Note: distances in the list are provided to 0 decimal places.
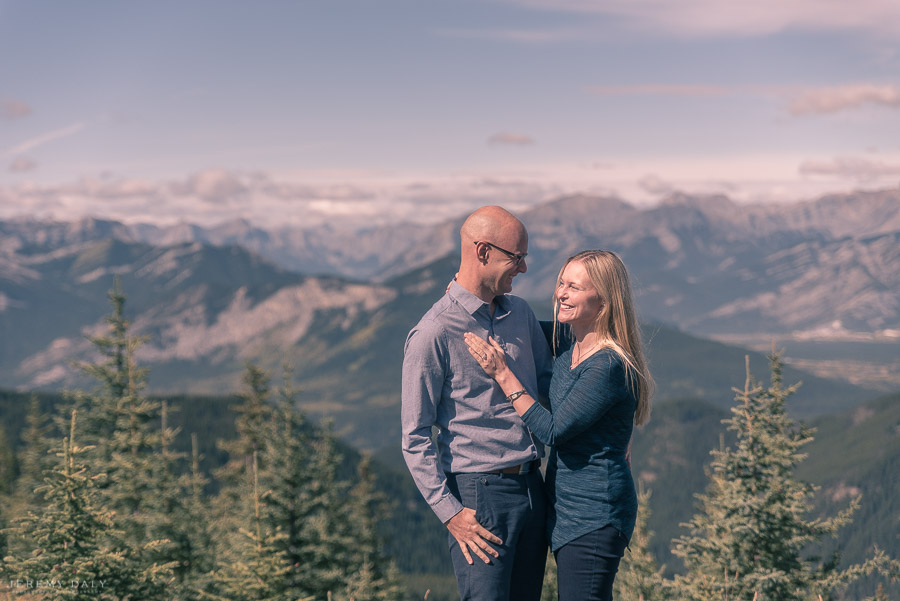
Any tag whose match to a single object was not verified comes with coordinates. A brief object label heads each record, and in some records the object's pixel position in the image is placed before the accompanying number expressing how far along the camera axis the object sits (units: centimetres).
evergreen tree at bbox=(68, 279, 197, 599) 2258
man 646
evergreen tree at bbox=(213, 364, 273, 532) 4531
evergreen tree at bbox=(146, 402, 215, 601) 2077
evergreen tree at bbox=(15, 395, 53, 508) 6600
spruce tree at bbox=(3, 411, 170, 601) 1098
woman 639
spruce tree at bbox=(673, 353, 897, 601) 1836
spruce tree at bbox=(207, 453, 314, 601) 1429
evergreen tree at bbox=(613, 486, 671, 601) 2240
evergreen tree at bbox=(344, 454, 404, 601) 3378
